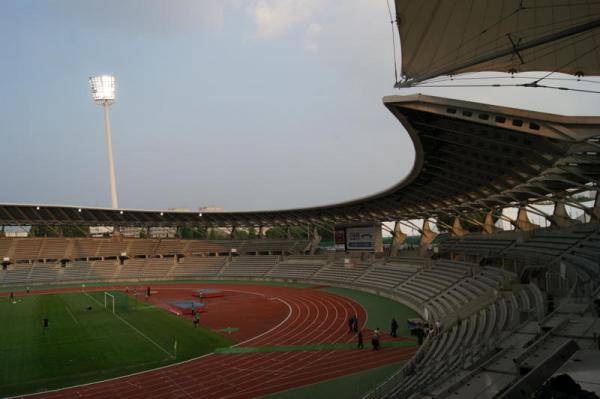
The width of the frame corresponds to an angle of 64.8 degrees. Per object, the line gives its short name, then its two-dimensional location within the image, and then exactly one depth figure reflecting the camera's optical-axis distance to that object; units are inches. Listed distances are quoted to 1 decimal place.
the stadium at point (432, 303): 459.8
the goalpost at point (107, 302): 1348.4
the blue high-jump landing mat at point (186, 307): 1326.3
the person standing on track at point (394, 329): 949.2
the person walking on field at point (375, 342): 855.7
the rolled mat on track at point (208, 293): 1681.8
